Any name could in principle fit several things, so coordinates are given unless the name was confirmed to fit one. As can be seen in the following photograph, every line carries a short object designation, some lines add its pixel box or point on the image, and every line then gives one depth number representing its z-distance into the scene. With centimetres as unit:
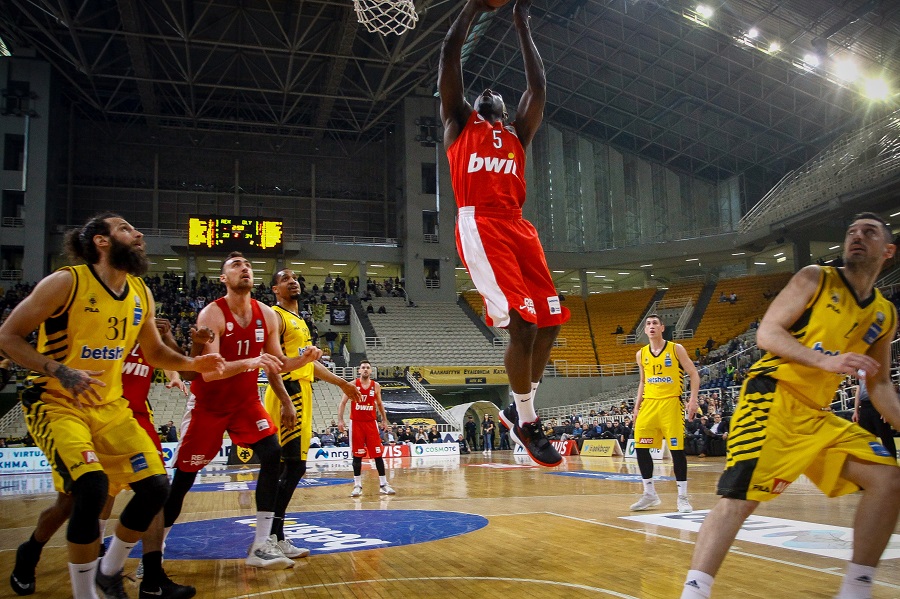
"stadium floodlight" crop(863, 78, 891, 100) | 2519
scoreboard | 2902
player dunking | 407
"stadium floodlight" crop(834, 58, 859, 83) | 2472
